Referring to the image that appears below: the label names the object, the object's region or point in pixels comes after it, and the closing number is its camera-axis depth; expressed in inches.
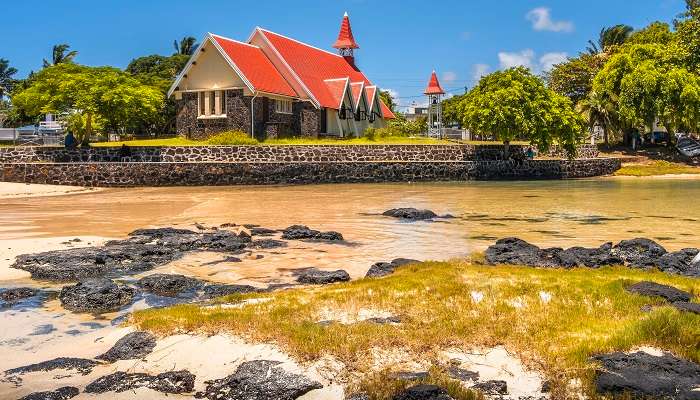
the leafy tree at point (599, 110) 2209.6
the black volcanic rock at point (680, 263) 417.7
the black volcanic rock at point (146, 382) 227.6
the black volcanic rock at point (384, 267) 419.2
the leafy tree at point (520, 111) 1679.4
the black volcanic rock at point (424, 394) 209.6
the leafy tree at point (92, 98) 1625.2
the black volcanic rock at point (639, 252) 464.0
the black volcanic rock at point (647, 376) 210.1
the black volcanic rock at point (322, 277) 410.0
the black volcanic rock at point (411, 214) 817.4
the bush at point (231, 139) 1641.2
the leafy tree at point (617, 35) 3121.1
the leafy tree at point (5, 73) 5019.7
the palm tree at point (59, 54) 3250.5
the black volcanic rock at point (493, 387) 218.5
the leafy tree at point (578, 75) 2551.7
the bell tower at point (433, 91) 2687.5
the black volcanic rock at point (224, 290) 378.0
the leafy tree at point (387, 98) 3364.4
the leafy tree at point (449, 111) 3928.2
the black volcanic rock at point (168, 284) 389.4
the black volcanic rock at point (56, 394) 218.8
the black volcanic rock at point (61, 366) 245.3
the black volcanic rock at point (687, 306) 281.4
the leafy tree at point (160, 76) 2454.5
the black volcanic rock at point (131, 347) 258.8
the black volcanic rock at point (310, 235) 616.9
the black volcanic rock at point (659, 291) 308.7
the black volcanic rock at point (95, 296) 345.1
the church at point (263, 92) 1740.9
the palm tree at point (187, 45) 3459.6
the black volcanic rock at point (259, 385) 221.3
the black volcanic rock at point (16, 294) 363.9
